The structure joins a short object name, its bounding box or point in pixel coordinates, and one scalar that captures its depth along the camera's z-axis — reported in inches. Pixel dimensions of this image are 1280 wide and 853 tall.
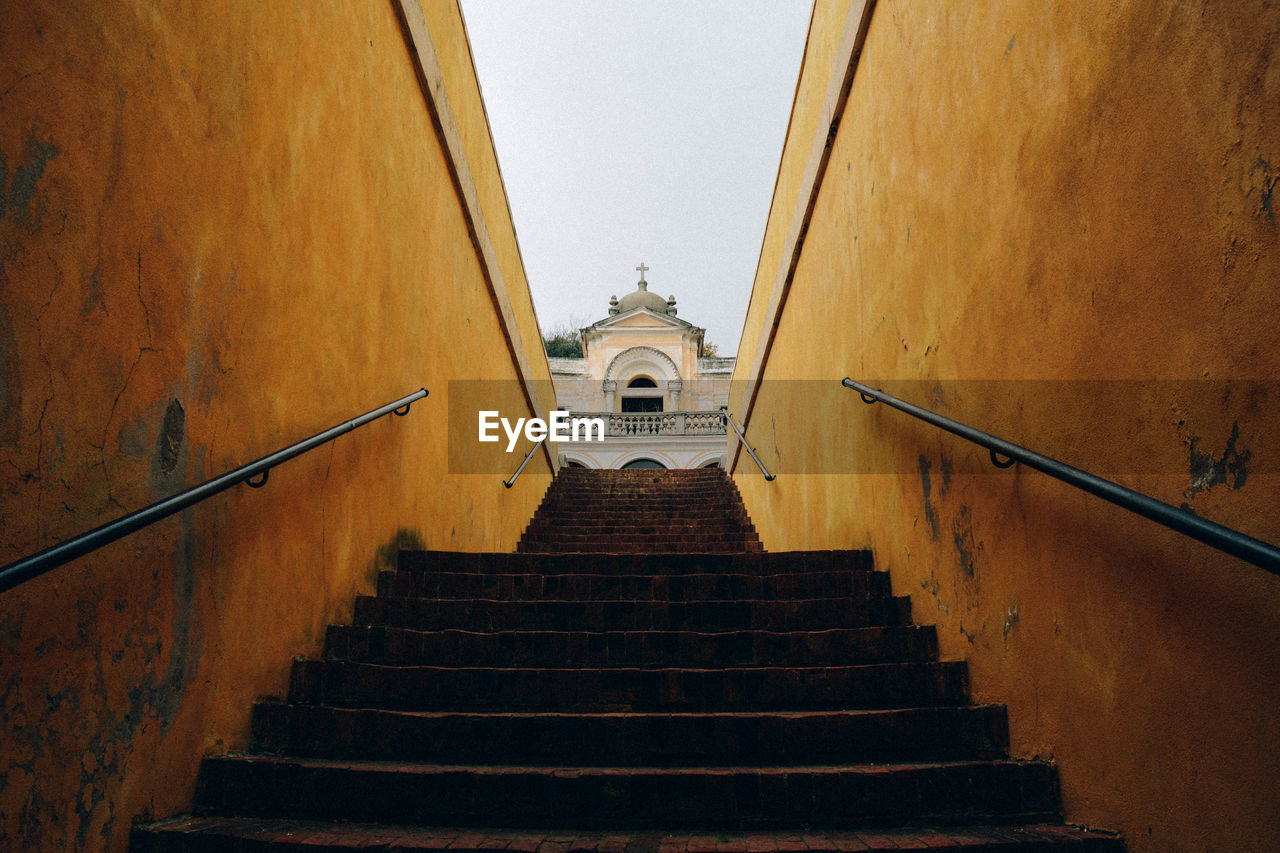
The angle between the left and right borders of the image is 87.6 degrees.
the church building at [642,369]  938.1
